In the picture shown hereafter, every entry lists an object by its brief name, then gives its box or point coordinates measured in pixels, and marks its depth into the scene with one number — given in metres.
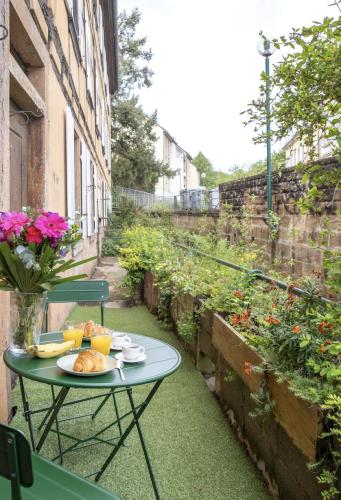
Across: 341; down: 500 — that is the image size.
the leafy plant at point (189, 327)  4.25
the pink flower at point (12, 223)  1.95
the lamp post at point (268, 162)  7.32
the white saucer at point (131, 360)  2.11
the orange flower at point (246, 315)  2.83
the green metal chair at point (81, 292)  3.20
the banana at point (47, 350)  2.12
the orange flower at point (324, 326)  2.01
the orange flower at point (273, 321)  2.26
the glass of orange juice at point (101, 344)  2.14
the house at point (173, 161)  41.00
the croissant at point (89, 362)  1.91
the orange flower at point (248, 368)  2.33
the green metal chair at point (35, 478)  1.05
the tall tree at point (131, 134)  29.28
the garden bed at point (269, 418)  1.89
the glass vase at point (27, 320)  2.09
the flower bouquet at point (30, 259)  1.97
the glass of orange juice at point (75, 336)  2.31
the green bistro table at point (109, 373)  1.85
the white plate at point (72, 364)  1.89
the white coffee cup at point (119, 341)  2.32
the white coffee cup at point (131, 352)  2.12
